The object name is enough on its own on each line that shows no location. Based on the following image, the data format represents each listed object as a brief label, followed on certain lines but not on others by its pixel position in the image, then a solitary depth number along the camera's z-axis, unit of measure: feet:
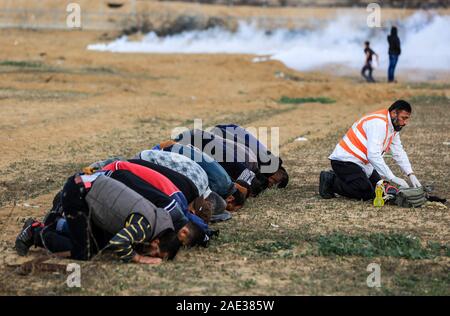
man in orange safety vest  61.16
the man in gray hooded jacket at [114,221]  44.93
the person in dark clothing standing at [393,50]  170.19
